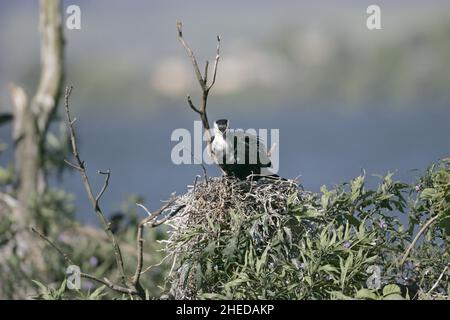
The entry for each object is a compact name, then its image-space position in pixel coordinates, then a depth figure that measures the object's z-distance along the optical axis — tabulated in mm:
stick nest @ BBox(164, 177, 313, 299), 8039
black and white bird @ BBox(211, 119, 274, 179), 9641
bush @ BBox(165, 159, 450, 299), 7707
